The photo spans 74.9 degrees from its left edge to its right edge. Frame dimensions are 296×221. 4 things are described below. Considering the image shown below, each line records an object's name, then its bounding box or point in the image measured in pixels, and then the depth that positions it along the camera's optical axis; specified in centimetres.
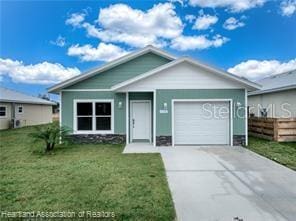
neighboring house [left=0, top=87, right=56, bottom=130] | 1711
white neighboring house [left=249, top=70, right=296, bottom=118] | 1192
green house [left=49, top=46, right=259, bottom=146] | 935
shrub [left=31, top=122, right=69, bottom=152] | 845
